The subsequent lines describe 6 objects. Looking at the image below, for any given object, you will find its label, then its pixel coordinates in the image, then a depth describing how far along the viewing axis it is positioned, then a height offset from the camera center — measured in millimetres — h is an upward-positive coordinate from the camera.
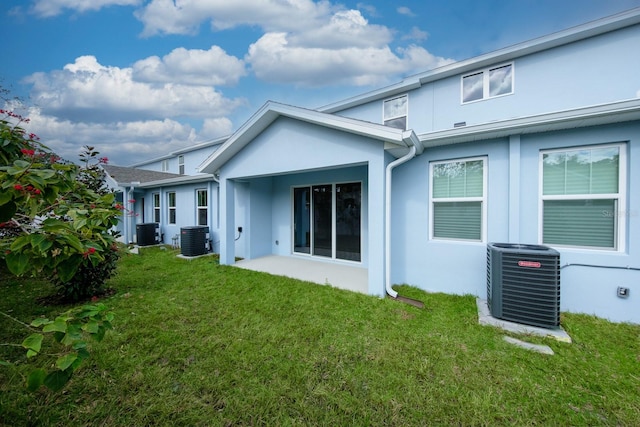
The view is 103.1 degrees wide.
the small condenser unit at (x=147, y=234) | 11203 -1060
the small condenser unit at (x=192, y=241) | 8742 -1075
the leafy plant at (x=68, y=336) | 1040 -593
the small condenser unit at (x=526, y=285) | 3588 -1140
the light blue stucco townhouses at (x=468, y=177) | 3988 +656
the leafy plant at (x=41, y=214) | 1178 -24
